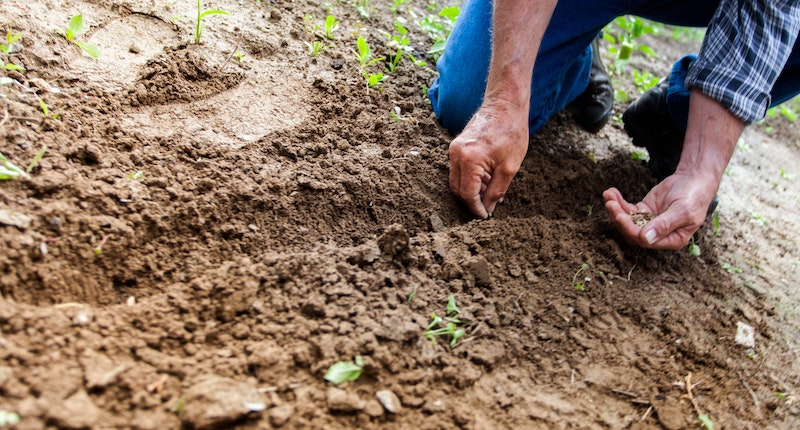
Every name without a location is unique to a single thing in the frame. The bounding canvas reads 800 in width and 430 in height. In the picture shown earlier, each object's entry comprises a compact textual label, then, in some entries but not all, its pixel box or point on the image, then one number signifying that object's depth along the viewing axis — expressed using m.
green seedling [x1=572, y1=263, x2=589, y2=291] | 1.17
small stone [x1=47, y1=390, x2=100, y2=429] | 0.92
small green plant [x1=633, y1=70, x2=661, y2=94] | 1.76
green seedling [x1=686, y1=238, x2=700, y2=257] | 1.29
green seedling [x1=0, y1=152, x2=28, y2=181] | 1.04
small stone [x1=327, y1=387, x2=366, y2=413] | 0.98
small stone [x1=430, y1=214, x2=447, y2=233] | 1.19
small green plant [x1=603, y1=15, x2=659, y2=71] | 1.61
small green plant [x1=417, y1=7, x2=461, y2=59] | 1.51
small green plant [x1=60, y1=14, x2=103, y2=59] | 1.19
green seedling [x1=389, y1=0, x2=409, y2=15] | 1.59
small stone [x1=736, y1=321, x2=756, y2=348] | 1.19
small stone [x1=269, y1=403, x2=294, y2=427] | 0.96
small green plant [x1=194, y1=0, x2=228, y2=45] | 1.29
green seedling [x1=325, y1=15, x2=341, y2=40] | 1.41
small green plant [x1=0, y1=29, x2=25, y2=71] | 1.14
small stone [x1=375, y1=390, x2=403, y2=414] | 1.00
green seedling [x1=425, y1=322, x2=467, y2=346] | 1.05
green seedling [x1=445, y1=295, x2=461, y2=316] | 1.08
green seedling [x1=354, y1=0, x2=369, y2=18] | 1.53
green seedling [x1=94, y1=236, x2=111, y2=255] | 1.04
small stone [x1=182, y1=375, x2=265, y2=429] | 0.94
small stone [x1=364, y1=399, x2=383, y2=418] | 0.99
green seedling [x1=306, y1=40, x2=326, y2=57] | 1.37
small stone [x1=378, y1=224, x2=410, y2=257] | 1.10
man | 1.20
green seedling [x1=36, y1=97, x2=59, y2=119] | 1.12
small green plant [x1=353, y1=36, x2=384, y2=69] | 1.37
